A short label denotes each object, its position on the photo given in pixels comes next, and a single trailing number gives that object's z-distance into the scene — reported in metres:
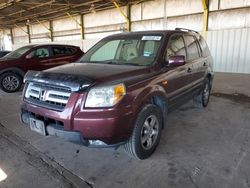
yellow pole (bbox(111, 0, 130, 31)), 11.91
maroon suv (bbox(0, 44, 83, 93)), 6.32
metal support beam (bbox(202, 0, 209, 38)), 9.34
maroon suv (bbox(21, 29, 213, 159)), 2.08
